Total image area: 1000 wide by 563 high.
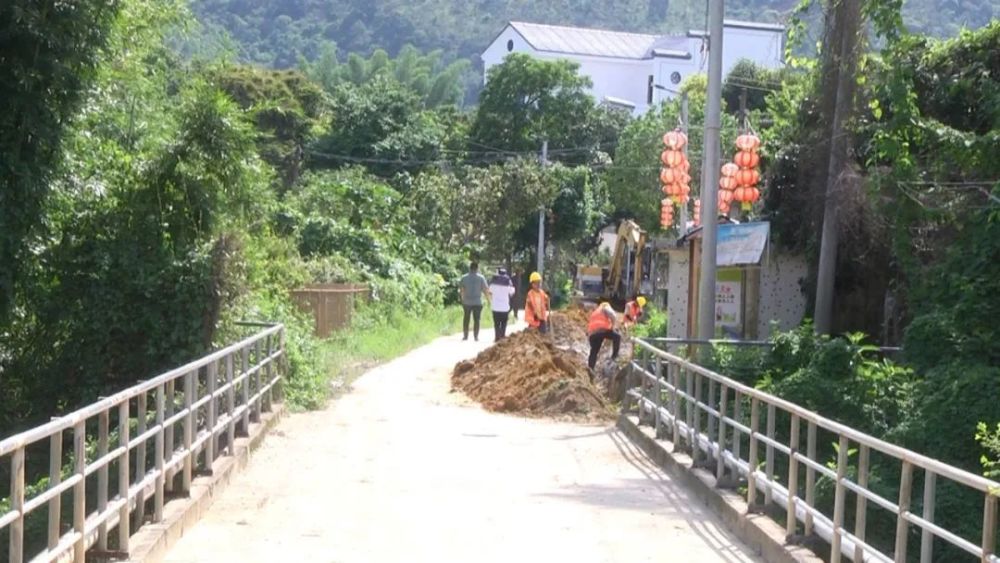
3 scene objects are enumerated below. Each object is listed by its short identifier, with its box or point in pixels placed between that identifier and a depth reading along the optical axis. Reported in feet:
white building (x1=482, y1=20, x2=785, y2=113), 379.14
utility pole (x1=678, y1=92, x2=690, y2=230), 116.78
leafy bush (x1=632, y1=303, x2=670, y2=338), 106.34
